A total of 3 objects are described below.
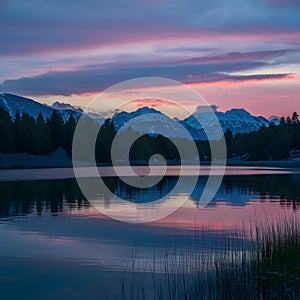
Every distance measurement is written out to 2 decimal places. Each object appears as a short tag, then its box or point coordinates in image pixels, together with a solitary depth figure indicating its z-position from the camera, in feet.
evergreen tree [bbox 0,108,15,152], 547.49
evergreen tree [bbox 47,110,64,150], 646.94
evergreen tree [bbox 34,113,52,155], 591.37
